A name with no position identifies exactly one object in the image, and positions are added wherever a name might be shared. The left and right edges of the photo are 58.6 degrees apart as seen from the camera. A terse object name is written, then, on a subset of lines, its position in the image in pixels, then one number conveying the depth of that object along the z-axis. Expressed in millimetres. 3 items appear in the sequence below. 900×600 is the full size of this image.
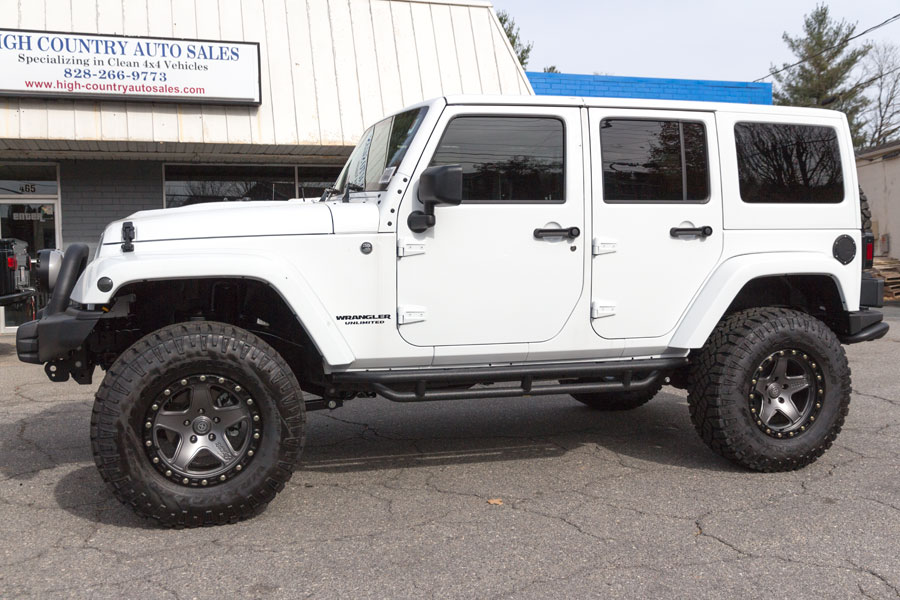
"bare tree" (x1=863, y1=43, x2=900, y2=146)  41125
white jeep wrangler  3930
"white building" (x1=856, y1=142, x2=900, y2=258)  18766
